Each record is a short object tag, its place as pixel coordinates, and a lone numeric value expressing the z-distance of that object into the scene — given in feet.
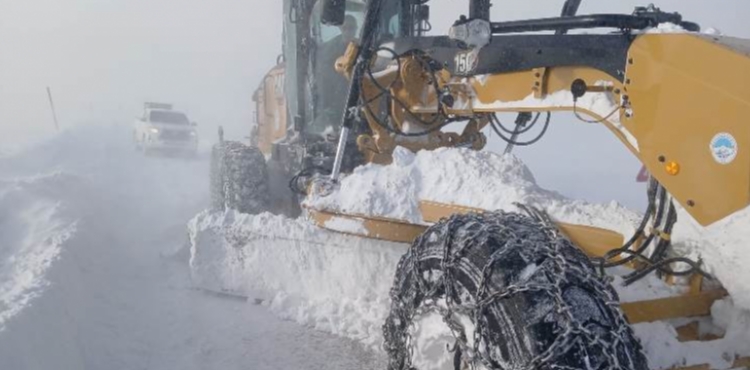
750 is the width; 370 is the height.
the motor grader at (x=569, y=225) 6.91
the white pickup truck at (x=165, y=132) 74.74
